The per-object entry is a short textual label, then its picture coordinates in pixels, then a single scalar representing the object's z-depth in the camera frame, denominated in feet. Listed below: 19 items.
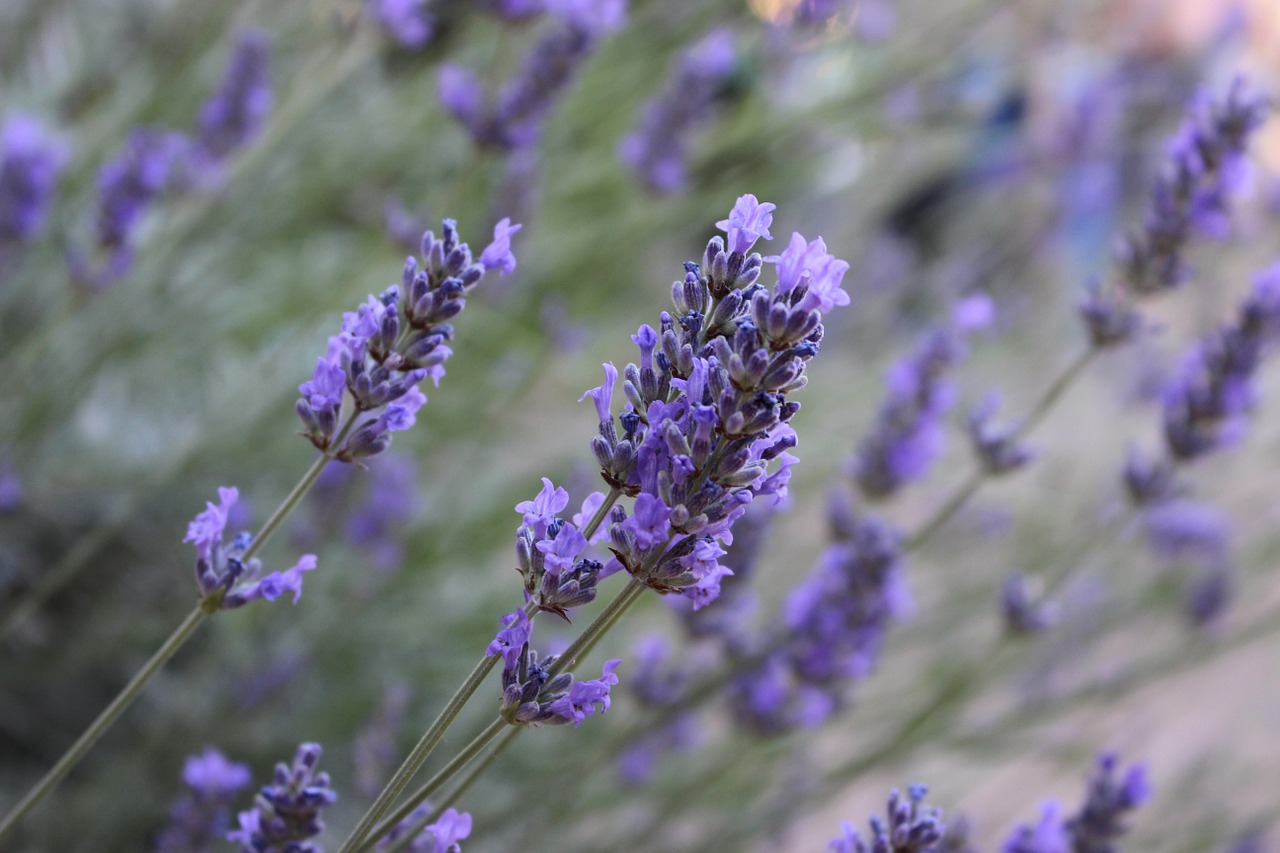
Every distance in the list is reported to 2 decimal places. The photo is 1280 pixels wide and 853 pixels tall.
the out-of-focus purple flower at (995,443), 1.65
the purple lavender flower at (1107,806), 1.40
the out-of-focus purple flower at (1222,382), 1.64
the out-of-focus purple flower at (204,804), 1.42
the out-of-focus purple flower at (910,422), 1.72
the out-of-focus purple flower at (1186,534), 2.81
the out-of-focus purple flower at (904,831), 1.26
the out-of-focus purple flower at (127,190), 1.75
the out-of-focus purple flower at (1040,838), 1.36
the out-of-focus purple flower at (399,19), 1.79
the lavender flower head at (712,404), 1.18
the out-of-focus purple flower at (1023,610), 1.72
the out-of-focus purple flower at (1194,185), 1.59
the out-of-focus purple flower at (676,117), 2.24
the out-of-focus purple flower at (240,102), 1.90
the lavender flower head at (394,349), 1.24
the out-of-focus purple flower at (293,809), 1.24
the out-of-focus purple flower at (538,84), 1.73
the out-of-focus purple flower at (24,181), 1.74
